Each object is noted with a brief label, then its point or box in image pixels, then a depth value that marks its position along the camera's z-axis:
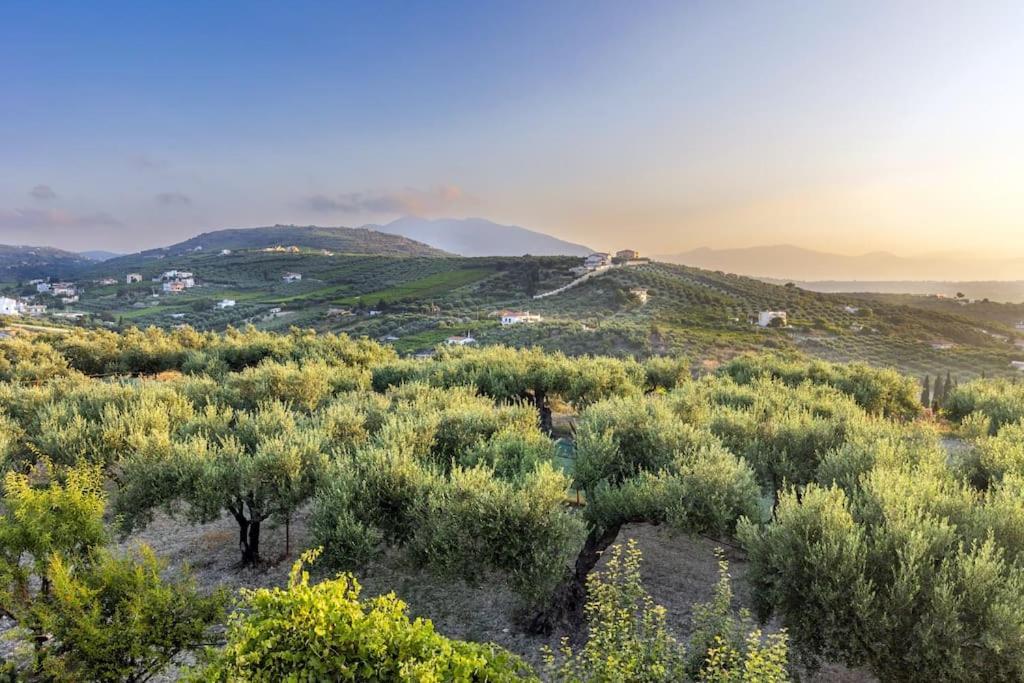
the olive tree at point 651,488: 8.49
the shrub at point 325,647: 4.41
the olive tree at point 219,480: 9.94
